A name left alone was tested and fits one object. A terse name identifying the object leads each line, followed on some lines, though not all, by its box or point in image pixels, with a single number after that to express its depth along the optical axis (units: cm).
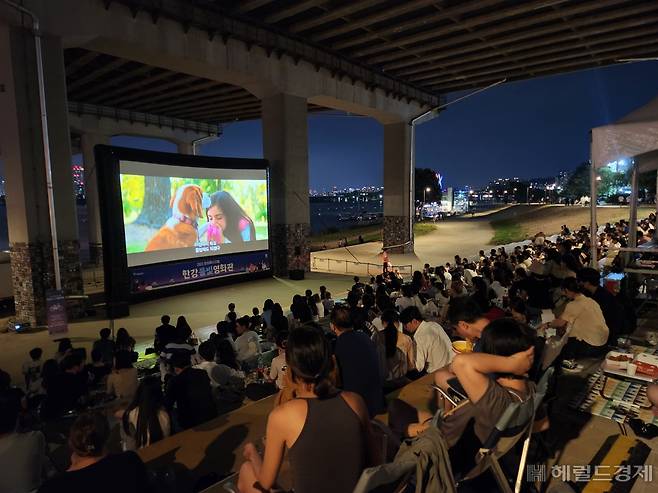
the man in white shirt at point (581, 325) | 498
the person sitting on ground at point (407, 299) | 796
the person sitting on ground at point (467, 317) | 349
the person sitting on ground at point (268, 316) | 815
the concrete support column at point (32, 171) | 1034
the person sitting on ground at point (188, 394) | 394
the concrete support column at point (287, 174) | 1714
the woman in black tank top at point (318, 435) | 196
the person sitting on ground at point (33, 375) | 585
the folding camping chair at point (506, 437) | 227
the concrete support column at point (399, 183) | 2378
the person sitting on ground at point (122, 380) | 484
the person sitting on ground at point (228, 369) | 520
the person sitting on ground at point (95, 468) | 193
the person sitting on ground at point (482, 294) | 655
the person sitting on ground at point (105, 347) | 685
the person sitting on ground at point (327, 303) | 978
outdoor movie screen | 1262
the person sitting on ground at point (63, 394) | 473
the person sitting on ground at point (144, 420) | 355
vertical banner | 998
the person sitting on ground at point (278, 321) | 722
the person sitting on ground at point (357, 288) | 942
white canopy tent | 630
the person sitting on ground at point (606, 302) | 555
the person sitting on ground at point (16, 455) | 267
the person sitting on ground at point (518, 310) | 569
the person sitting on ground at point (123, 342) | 686
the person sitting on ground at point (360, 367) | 328
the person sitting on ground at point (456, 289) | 814
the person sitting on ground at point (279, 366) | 495
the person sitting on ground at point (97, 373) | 560
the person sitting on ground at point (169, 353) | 399
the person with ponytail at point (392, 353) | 457
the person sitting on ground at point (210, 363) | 514
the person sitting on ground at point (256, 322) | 792
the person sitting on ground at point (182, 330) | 743
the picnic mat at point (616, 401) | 399
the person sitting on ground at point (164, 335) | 743
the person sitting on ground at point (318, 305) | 898
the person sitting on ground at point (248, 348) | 645
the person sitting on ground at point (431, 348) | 496
